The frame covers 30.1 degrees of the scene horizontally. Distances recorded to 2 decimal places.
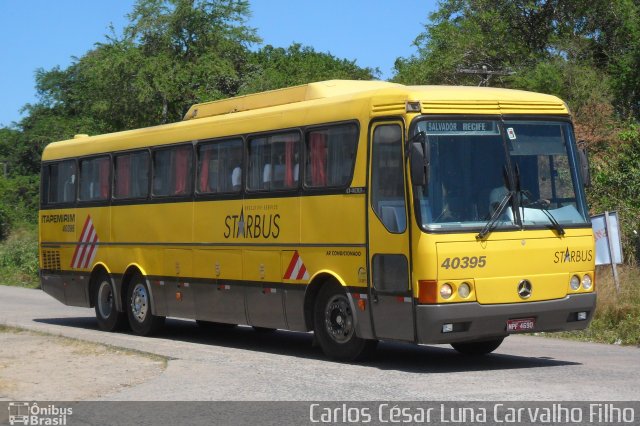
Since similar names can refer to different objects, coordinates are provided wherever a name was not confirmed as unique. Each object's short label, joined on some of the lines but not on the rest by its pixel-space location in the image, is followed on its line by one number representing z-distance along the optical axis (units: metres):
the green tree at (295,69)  42.66
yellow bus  13.09
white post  19.09
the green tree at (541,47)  36.19
